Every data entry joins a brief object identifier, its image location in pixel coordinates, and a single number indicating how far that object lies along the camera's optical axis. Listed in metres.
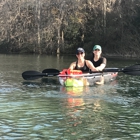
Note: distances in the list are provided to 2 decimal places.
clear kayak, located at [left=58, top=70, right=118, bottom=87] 15.31
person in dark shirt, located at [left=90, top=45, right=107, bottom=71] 15.98
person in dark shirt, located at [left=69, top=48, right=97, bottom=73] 15.32
